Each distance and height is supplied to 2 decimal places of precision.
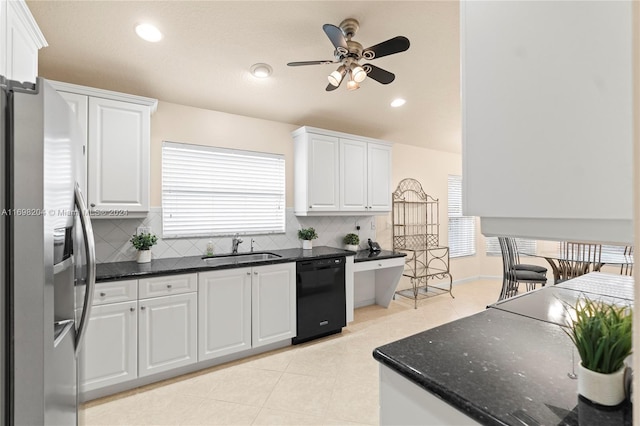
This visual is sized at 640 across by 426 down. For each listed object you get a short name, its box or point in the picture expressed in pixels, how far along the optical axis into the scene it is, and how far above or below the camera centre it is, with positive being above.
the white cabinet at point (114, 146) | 2.41 +0.56
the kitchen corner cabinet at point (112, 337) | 2.20 -0.94
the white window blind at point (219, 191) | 3.17 +0.25
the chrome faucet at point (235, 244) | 3.39 -0.36
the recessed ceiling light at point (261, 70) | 2.70 +1.31
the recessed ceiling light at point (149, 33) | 2.15 +1.32
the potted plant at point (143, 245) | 2.75 -0.30
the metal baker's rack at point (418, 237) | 4.89 -0.42
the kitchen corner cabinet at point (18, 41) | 1.31 +0.84
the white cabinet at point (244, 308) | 2.65 -0.90
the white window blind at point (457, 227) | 5.73 -0.29
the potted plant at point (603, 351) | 0.69 -0.33
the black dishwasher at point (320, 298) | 3.14 -0.93
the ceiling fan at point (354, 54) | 1.95 +1.10
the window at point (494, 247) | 5.71 -0.69
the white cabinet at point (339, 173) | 3.67 +0.51
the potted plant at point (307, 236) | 3.78 -0.30
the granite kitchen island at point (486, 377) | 0.75 -0.50
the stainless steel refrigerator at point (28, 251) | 0.90 -0.12
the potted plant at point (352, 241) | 4.16 -0.40
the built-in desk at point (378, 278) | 3.91 -0.97
